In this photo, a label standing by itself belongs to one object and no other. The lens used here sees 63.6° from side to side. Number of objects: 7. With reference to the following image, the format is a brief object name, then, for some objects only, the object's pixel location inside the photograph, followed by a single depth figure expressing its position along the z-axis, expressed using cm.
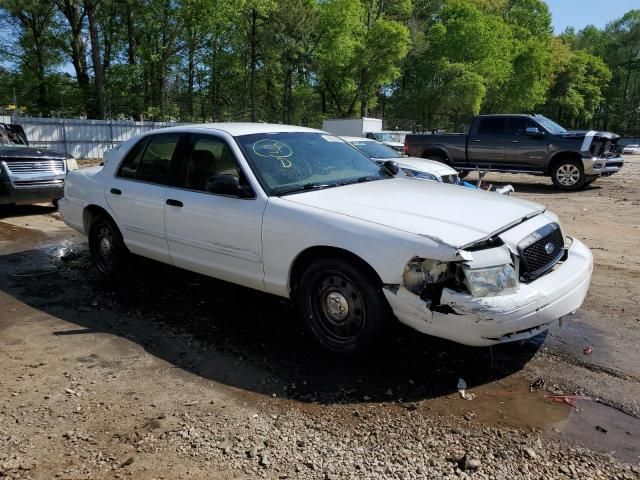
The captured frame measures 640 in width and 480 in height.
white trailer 3048
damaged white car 318
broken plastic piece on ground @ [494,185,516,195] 536
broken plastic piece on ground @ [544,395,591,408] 319
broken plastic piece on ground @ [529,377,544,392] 335
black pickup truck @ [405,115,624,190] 1351
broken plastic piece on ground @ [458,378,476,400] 324
